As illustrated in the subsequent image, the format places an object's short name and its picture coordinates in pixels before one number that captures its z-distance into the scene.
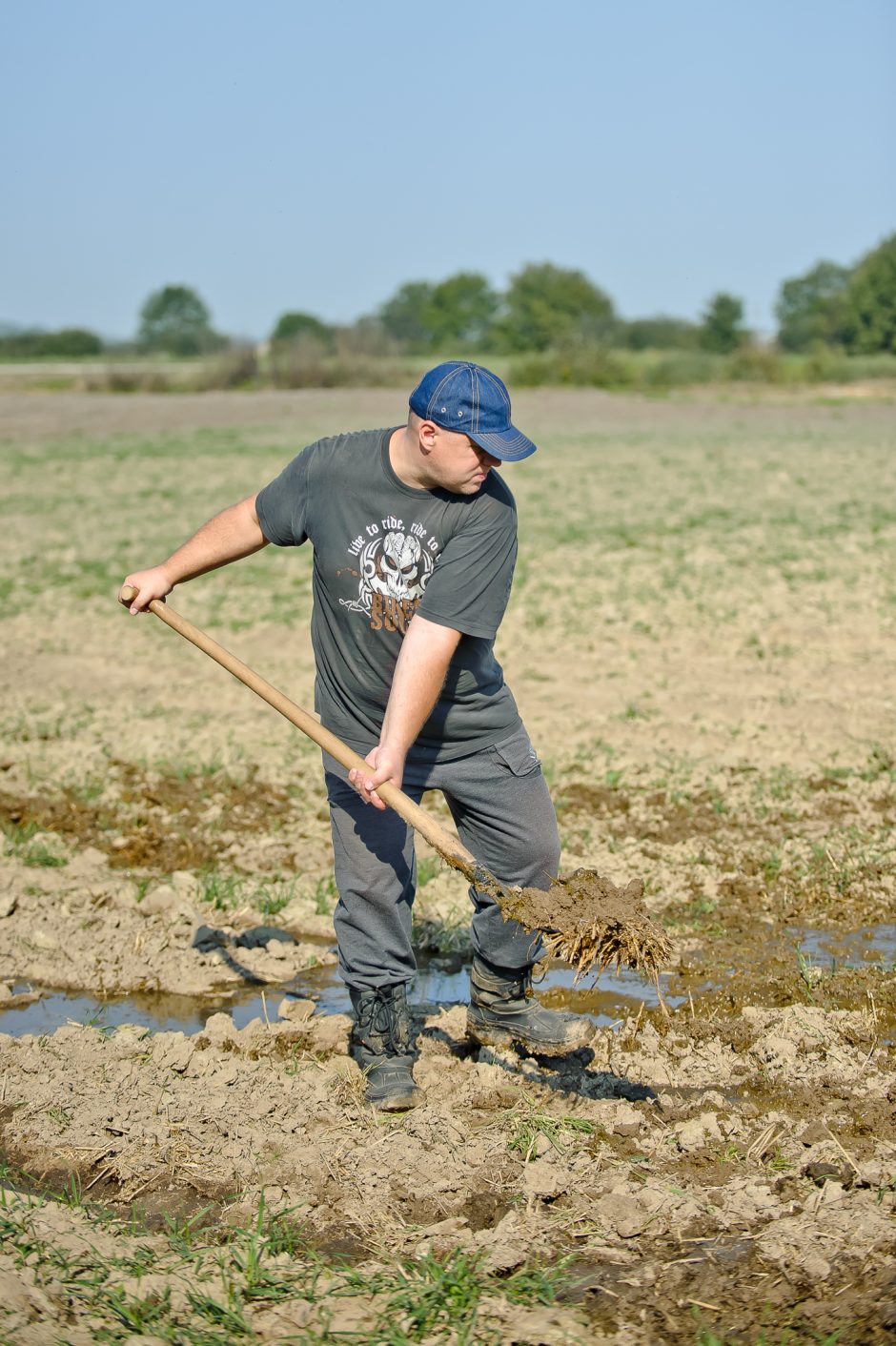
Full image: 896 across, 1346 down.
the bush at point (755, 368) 51.09
